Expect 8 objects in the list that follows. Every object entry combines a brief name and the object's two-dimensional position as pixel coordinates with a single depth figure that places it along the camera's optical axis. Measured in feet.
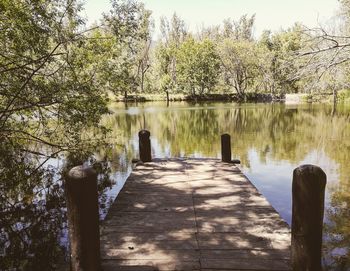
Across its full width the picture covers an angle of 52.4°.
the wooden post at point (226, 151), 34.61
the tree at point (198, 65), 208.03
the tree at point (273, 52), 198.84
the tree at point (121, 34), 41.32
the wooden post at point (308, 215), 12.01
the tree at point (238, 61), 209.56
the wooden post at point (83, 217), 12.21
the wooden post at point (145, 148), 33.81
